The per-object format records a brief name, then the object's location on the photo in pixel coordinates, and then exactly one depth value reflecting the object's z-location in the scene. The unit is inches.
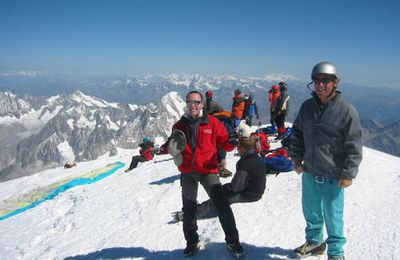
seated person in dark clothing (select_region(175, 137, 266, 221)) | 258.5
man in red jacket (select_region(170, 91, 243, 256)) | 244.8
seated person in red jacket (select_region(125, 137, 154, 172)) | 757.4
